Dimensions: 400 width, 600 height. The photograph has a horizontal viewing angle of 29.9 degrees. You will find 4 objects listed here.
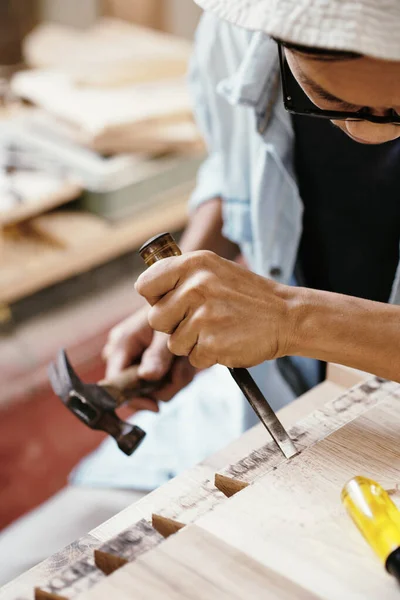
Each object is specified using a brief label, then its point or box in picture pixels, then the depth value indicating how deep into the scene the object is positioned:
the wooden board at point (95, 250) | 2.04
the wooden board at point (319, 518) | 0.68
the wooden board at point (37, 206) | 1.99
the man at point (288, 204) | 0.68
